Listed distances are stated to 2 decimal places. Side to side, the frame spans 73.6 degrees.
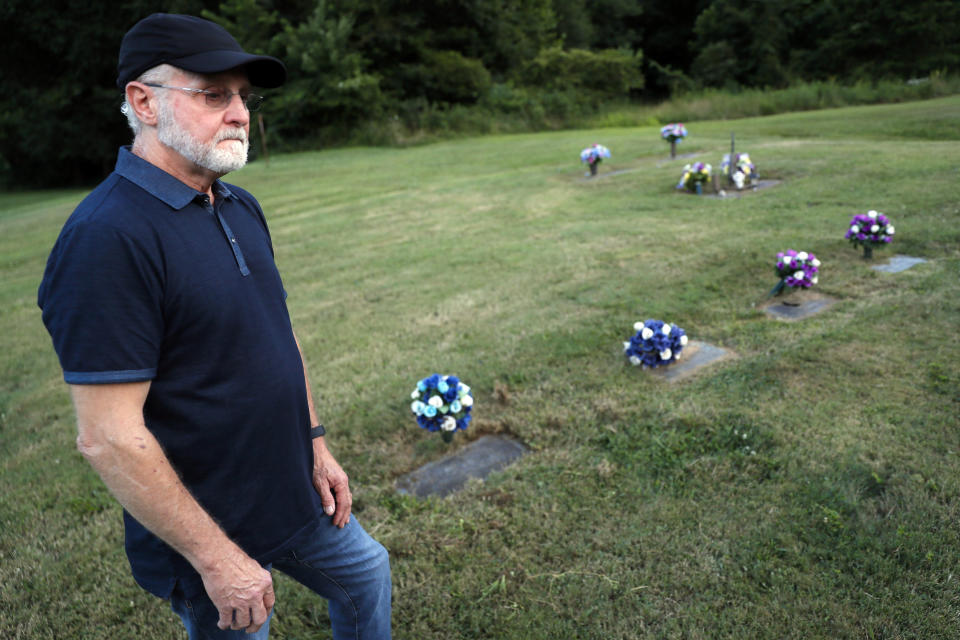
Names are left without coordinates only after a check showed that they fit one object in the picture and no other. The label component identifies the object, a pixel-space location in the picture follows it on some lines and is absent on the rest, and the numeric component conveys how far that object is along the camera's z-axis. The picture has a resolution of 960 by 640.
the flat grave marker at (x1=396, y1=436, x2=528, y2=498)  3.26
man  1.23
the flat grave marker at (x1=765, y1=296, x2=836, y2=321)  4.66
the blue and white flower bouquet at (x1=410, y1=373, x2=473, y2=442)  3.41
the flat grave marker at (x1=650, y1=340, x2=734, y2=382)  4.00
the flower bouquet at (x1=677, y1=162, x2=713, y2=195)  8.87
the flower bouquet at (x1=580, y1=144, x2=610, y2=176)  11.15
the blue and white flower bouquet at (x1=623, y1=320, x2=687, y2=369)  3.98
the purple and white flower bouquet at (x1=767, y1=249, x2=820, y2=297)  4.72
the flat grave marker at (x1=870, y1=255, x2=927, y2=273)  5.26
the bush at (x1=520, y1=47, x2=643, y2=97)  28.12
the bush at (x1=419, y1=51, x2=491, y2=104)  26.94
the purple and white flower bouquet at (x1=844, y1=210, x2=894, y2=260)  5.40
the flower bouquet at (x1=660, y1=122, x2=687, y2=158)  11.53
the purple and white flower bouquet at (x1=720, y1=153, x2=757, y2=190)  8.68
